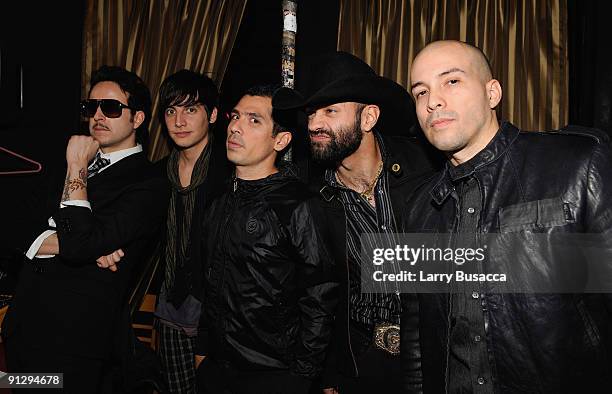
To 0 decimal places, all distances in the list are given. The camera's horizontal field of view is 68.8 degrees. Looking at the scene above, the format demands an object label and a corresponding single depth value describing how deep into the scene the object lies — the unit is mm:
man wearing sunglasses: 2277
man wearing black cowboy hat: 2240
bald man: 1452
